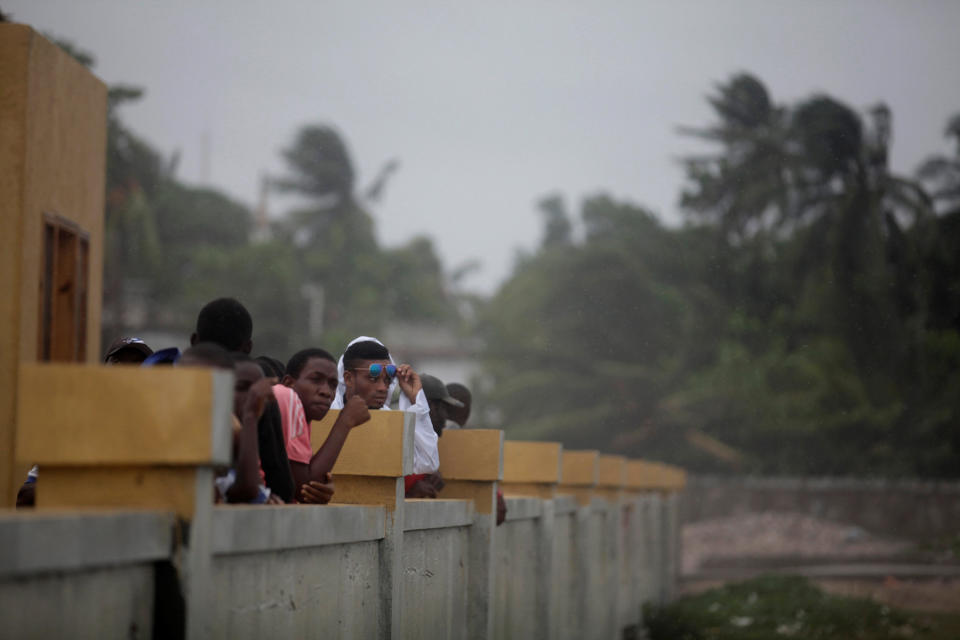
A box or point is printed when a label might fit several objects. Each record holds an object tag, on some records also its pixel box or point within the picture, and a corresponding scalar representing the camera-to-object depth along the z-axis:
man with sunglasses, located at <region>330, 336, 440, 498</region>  12.95
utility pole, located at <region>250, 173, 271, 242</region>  122.50
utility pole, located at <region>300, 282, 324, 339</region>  104.19
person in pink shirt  10.30
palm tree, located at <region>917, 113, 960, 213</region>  89.81
